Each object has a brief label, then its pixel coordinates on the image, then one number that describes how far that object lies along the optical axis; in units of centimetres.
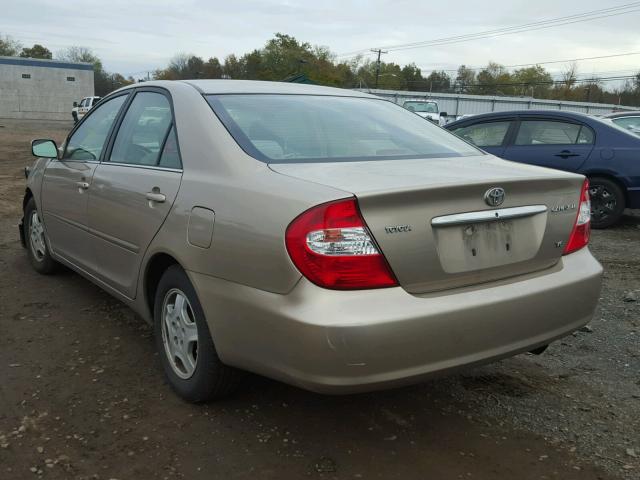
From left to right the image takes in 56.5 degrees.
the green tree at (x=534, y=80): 8431
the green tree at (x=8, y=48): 8912
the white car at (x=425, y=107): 2509
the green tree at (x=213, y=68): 9776
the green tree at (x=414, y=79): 9644
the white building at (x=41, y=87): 5375
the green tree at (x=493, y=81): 8719
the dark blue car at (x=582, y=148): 729
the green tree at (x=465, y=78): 8688
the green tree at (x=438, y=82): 9316
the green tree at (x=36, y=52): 9419
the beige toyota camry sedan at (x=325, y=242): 220
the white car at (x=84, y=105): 3302
